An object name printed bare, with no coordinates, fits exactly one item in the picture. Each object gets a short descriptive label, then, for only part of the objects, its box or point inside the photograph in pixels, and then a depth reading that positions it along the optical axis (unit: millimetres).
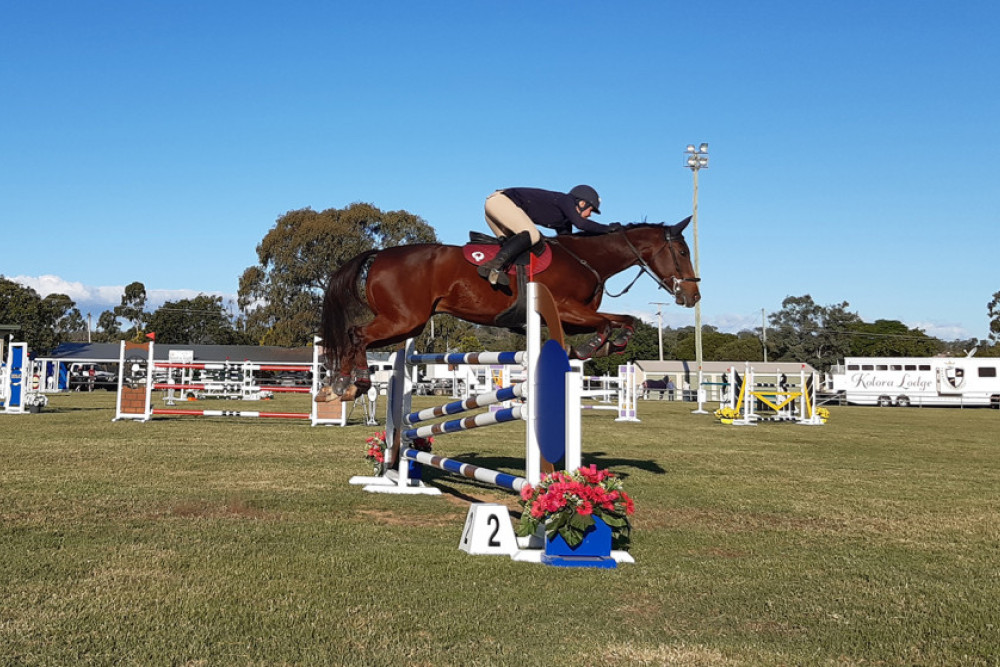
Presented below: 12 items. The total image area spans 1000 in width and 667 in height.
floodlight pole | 40062
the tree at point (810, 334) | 75688
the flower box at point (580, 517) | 4352
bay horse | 6348
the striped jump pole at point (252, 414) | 15073
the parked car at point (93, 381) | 45281
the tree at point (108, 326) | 98188
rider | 6270
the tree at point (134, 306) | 83125
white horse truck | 41906
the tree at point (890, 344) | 83125
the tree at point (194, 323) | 82125
